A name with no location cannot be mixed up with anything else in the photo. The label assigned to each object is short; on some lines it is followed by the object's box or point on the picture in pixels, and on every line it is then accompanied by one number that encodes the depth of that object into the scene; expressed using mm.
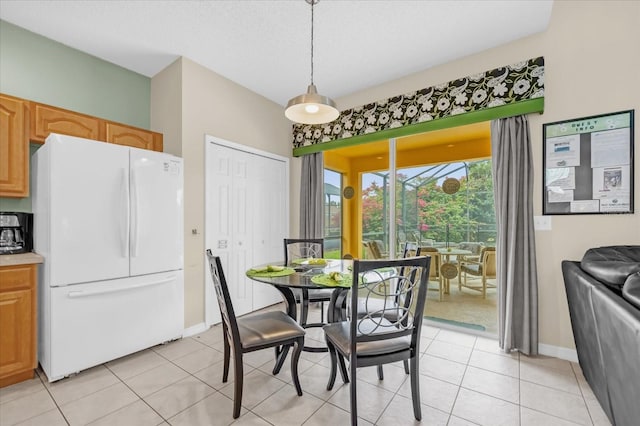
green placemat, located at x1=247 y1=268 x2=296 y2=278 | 2165
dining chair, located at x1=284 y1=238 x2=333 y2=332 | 2491
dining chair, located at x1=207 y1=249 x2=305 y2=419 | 1741
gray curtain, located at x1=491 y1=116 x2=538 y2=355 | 2537
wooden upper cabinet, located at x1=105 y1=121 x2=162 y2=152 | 2836
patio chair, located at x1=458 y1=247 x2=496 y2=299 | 2996
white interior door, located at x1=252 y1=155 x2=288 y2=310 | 3859
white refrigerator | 2143
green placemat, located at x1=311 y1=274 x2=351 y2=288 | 1852
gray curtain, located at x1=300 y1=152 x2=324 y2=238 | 4086
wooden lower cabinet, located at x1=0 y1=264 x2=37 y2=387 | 2031
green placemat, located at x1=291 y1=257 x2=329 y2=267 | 2574
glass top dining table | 1942
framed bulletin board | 2242
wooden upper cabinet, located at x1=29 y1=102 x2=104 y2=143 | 2426
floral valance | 2588
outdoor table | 3205
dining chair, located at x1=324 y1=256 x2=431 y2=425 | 1558
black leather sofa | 1188
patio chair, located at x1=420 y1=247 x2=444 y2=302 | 3320
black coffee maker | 2359
